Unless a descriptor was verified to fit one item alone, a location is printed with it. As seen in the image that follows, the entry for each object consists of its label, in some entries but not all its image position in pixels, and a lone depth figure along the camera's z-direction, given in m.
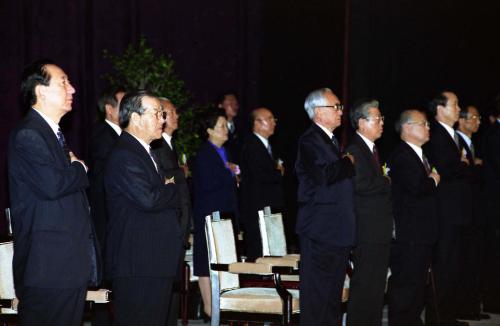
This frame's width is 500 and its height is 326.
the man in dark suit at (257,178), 11.87
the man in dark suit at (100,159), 9.16
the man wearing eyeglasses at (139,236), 6.56
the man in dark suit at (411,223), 9.53
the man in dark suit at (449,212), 10.35
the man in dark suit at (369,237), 8.81
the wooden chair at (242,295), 8.01
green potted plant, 12.01
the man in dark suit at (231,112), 12.88
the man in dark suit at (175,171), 8.58
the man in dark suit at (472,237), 11.20
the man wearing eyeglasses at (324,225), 8.22
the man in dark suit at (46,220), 5.75
